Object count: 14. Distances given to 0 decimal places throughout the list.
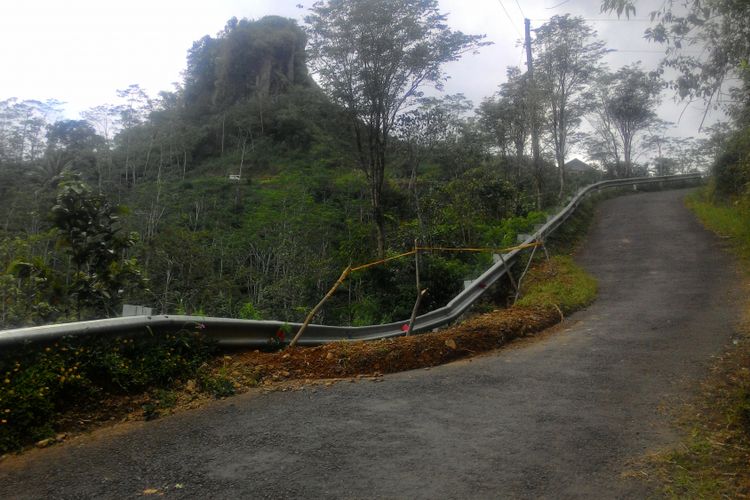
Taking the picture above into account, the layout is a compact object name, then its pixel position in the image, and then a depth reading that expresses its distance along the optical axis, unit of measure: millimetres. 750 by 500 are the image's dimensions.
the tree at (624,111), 34094
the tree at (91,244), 6559
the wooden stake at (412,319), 6777
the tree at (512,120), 24844
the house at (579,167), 37062
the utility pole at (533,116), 22156
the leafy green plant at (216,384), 4750
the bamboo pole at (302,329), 6303
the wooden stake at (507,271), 9556
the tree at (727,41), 8336
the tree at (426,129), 23766
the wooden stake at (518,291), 9605
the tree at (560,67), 25375
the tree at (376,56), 20188
